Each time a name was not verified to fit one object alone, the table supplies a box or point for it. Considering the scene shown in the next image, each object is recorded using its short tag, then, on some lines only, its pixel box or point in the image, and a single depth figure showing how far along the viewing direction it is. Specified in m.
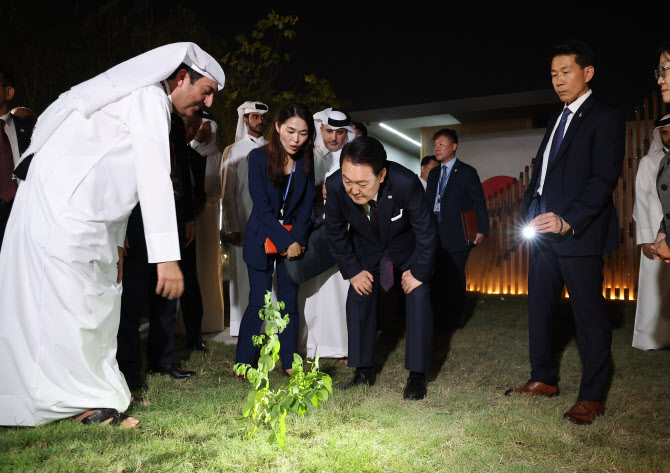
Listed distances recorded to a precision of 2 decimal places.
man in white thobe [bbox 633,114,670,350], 4.84
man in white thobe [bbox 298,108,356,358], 4.86
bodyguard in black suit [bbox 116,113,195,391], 3.65
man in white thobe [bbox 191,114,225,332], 5.50
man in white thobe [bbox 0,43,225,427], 2.68
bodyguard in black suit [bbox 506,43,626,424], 3.19
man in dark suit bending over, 3.52
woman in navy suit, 3.88
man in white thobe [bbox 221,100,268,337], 5.31
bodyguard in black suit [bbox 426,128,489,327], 6.32
